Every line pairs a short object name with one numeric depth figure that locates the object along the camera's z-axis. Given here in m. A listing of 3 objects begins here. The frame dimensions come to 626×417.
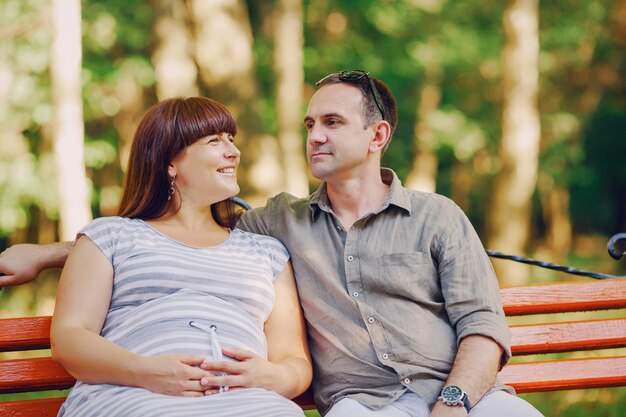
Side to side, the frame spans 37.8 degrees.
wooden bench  3.53
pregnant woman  2.85
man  3.13
